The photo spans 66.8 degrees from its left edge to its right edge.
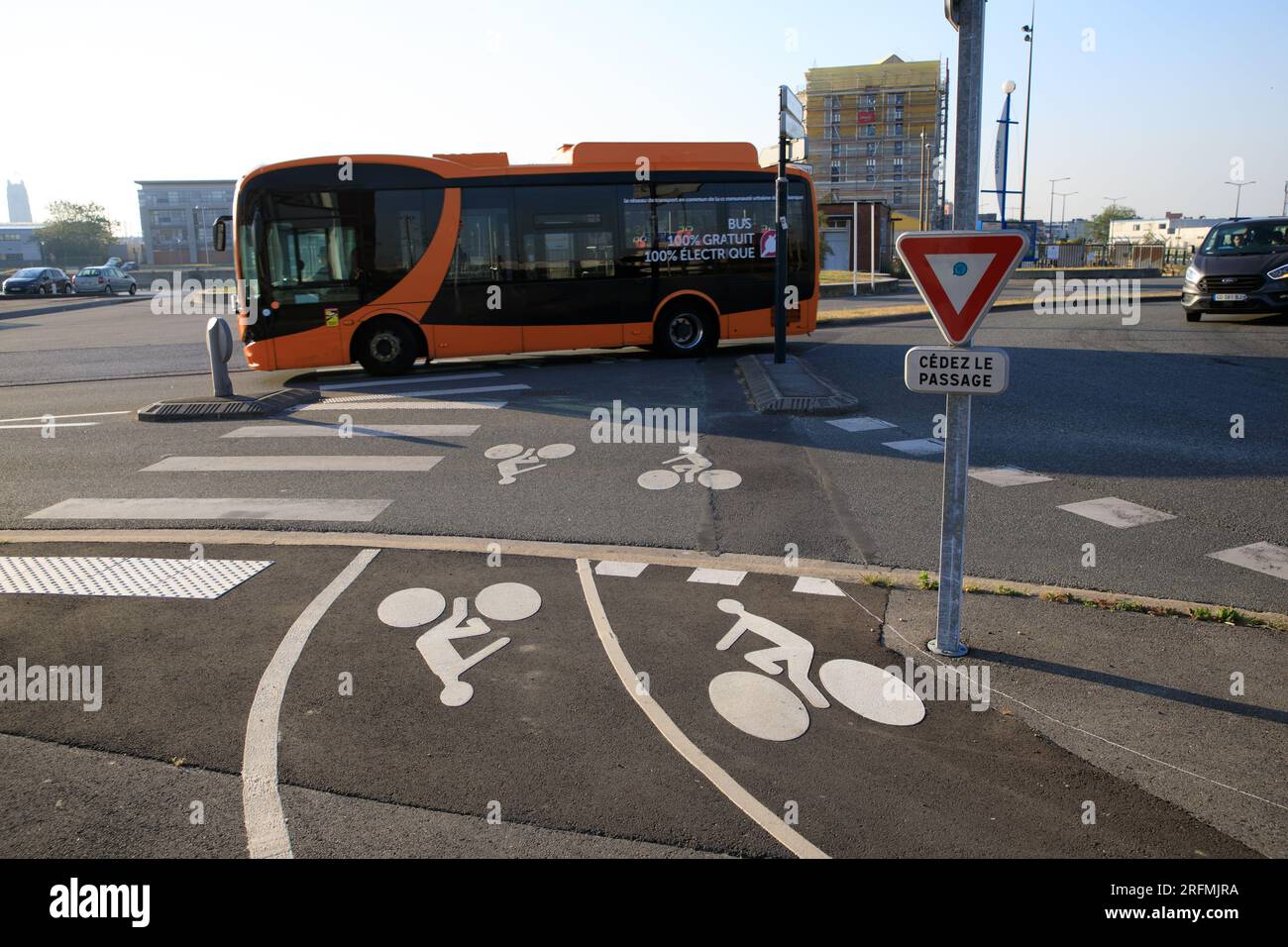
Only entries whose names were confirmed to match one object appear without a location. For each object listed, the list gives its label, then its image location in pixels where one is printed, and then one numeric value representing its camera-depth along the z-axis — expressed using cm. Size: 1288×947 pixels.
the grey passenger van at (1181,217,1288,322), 2028
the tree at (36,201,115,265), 11750
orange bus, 1541
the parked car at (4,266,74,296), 4909
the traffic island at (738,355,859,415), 1209
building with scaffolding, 11525
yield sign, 466
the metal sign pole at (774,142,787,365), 1470
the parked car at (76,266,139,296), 5250
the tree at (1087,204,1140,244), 12300
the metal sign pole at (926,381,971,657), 507
